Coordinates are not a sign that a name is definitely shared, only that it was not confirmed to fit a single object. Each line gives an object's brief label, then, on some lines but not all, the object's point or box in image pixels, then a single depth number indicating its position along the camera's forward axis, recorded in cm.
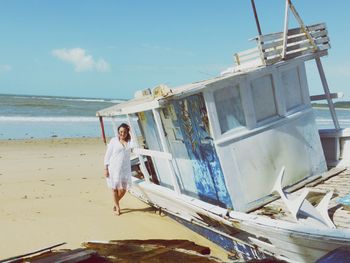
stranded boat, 564
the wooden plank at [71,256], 527
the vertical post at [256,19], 885
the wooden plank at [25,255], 563
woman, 821
